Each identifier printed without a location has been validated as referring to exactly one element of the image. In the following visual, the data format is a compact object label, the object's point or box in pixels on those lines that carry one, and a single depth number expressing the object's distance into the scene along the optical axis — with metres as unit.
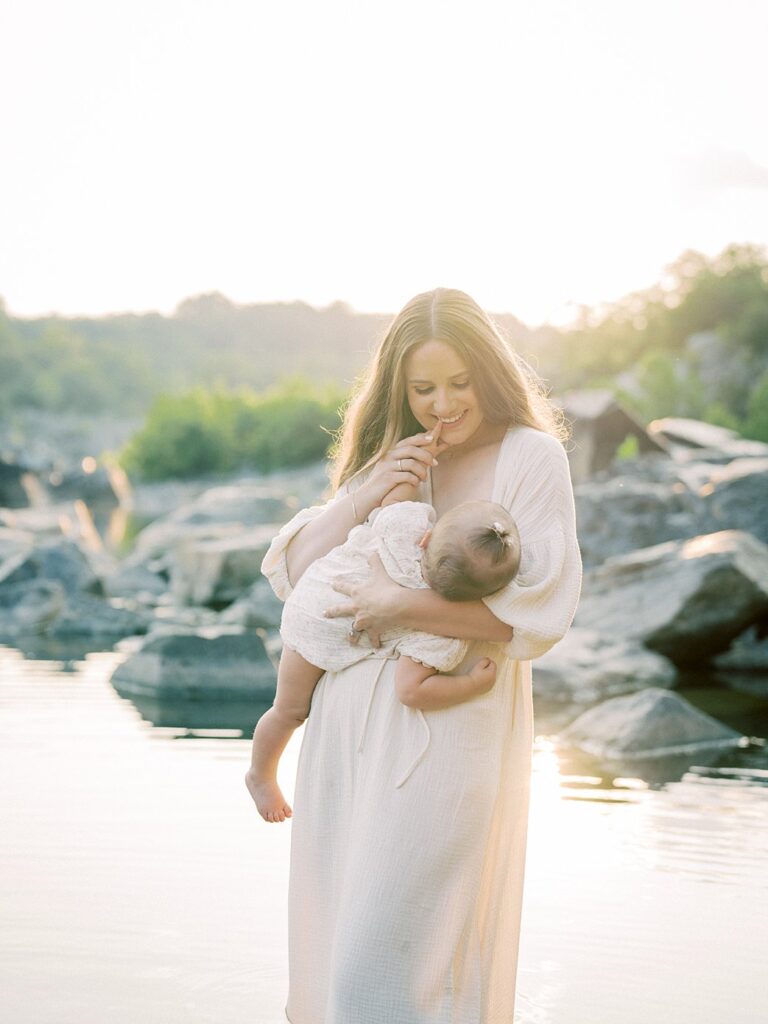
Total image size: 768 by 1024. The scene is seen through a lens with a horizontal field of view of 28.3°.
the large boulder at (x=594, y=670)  9.38
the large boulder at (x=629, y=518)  14.23
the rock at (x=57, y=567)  14.25
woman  2.83
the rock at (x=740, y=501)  13.87
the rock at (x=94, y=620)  12.55
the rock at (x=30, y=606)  12.69
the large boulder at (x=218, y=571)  15.30
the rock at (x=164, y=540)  17.83
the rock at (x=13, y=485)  36.12
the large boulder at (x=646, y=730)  7.49
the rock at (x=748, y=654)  11.39
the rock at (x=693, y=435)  23.34
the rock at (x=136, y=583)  16.02
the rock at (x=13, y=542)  16.92
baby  2.79
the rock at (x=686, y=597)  10.50
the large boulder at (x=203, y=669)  9.05
